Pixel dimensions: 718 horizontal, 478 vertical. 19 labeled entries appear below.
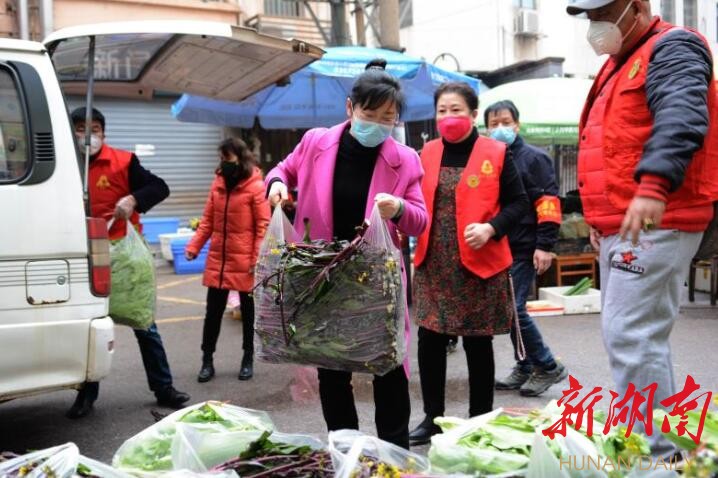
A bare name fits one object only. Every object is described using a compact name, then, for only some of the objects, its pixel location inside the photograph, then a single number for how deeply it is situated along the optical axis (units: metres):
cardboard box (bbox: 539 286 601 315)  7.04
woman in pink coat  2.67
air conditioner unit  16.17
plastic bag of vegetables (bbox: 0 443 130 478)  2.08
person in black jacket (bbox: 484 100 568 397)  4.24
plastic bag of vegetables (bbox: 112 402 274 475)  2.32
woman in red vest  3.28
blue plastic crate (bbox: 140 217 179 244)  12.21
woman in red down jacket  4.95
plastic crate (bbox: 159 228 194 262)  11.22
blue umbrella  7.36
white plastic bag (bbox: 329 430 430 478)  2.15
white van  2.99
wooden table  7.92
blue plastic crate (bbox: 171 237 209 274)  11.05
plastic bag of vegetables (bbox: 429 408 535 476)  2.12
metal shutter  12.77
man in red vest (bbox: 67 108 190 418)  4.09
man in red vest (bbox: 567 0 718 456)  2.20
